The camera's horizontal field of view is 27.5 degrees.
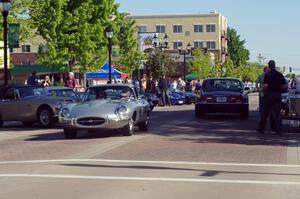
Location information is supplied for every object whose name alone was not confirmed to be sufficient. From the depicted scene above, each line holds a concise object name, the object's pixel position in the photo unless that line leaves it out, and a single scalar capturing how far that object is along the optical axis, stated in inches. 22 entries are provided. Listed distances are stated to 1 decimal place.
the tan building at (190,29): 4753.9
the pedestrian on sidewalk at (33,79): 1115.3
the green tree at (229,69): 4205.2
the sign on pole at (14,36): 1066.2
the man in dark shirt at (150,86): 1591.5
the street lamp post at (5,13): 943.7
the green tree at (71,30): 1770.4
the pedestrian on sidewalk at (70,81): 1301.7
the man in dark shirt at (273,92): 645.9
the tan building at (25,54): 3791.8
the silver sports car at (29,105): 797.2
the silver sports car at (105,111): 612.1
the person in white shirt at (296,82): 793.6
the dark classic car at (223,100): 920.3
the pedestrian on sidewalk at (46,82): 1280.5
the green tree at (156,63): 2675.9
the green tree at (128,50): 2591.0
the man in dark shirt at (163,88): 1481.3
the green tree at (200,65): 3548.2
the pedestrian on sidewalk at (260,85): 782.6
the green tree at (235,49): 5605.3
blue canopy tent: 1765.5
